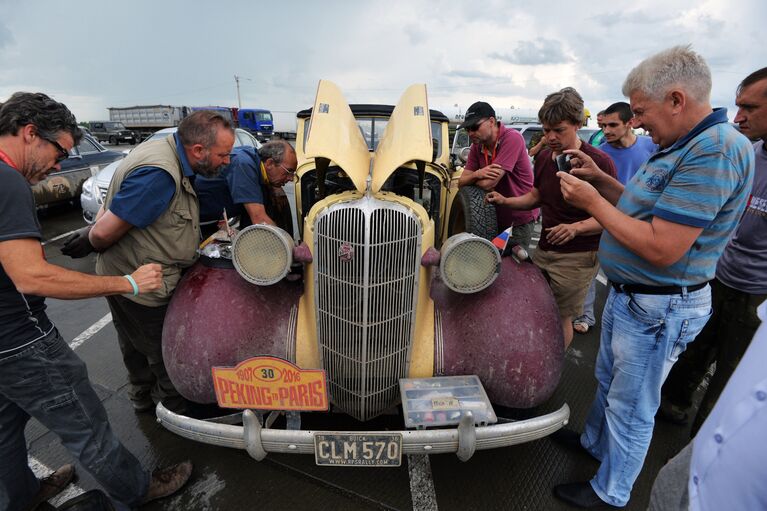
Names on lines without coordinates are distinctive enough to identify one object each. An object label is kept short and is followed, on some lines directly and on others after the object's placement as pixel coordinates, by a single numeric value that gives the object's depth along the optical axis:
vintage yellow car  1.77
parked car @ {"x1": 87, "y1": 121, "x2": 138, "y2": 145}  30.94
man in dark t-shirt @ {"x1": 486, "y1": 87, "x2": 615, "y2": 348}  2.51
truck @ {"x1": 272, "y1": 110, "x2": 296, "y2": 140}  40.47
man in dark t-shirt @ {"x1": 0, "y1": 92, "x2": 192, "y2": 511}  1.41
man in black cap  3.16
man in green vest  2.03
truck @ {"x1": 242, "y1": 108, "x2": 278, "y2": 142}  36.44
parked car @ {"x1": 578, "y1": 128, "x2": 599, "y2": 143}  9.24
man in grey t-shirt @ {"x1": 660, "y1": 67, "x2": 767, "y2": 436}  2.12
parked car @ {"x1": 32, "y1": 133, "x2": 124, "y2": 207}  6.60
